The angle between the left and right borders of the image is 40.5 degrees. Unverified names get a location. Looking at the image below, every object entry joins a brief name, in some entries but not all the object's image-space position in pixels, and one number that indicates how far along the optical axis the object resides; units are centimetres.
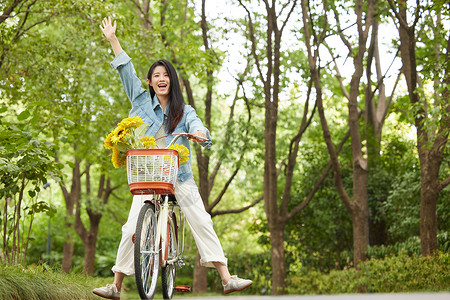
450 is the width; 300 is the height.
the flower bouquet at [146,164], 459
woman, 516
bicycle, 459
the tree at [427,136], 1139
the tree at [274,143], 1518
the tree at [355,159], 1445
